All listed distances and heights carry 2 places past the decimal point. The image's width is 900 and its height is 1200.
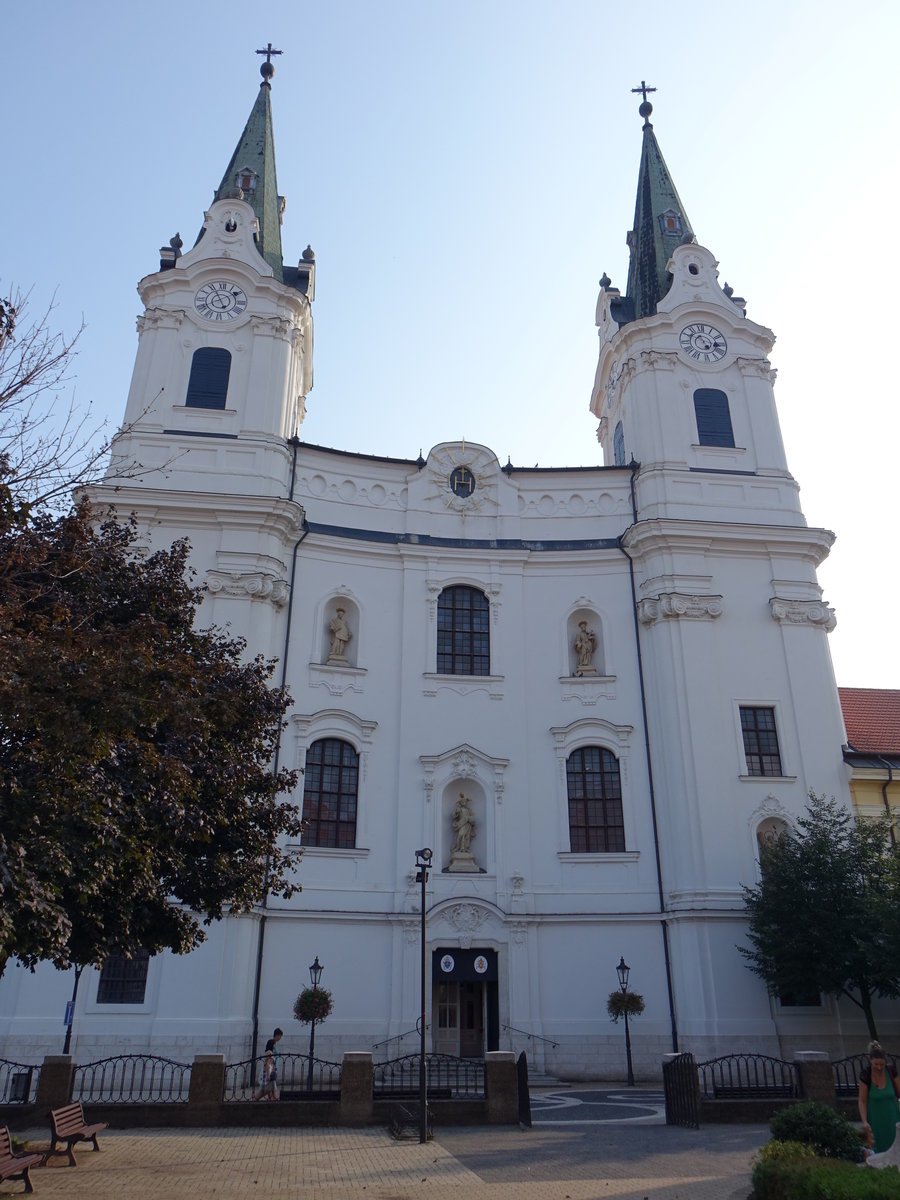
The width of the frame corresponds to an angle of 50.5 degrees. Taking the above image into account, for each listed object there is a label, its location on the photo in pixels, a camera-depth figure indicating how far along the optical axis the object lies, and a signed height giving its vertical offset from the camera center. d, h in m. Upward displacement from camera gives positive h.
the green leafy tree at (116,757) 9.63 +3.04
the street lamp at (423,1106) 14.32 -0.87
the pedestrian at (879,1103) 10.22 -0.60
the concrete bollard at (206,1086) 15.26 -0.63
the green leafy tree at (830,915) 20.97 +2.58
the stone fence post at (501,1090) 15.89 -0.72
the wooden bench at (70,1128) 12.12 -1.02
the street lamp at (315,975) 22.50 +1.49
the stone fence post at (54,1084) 15.04 -0.59
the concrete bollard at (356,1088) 15.76 -0.68
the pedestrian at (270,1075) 16.95 -0.56
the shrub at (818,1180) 7.45 -1.05
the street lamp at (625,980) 22.53 +1.41
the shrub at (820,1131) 10.17 -0.87
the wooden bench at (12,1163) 9.79 -1.14
